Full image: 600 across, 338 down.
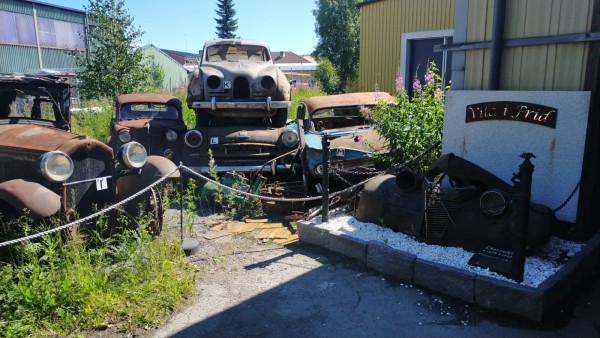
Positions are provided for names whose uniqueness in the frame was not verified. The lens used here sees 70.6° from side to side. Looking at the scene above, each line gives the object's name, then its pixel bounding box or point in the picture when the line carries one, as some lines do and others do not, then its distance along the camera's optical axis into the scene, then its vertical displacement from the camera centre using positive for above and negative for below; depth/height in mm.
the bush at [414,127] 5945 -374
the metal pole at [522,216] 3393 -955
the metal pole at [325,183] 5191 -999
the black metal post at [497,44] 4824 +640
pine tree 53812 +10303
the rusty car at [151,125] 8008 -440
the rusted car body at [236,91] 7953 +195
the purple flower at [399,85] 6746 +244
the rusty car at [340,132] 6434 -543
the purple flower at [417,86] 6223 +208
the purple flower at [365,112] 7316 -195
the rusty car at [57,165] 4226 -711
